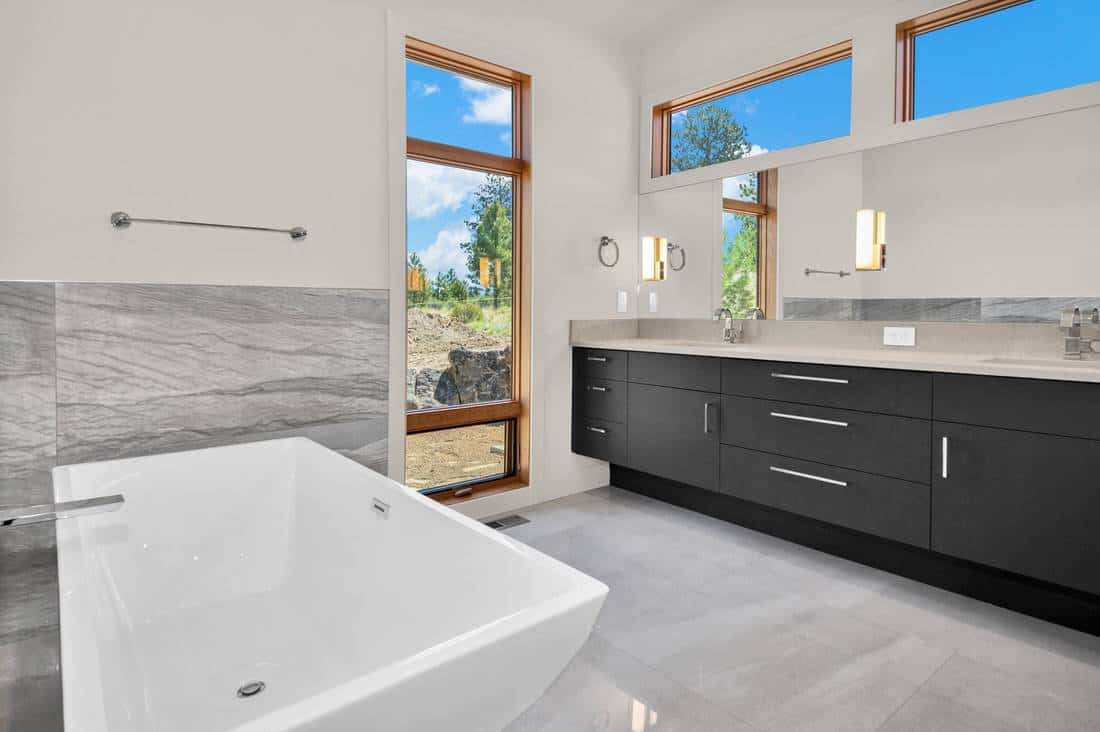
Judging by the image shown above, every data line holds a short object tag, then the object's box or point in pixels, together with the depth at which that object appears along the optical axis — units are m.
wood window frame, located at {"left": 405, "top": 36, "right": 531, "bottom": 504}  3.34
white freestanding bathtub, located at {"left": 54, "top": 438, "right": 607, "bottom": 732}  1.02
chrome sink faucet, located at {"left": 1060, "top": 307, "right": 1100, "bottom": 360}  2.45
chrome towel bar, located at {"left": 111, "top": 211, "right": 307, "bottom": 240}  2.36
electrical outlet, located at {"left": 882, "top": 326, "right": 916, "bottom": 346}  2.97
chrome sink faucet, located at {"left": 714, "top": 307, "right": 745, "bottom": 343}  3.65
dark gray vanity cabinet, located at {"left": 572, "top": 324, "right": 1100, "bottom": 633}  2.11
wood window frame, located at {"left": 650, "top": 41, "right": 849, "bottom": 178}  3.24
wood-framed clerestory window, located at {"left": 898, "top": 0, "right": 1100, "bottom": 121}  2.49
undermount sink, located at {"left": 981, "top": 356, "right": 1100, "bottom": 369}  2.43
